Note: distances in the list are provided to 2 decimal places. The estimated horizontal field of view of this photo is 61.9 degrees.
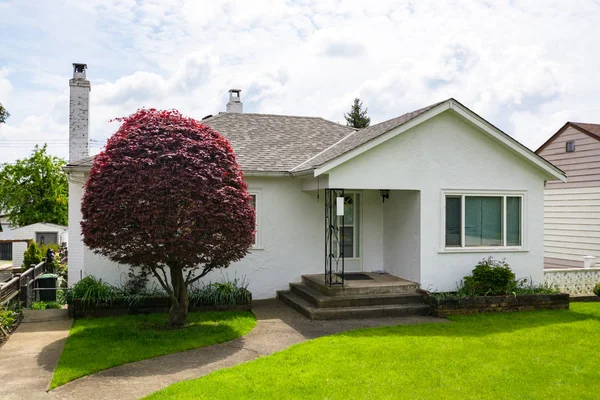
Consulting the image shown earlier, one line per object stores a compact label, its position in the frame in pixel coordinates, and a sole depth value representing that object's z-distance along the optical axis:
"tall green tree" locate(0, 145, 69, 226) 34.91
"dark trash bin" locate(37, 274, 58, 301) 11.66
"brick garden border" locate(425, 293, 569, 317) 10.64
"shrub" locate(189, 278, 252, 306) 10.93
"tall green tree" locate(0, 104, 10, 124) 24.70
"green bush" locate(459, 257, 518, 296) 11.21
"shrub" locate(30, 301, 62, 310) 10.78
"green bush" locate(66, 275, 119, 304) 10.41
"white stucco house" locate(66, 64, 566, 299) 11.39
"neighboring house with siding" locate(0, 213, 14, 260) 29.66
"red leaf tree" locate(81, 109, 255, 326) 8.46
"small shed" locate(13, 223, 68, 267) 27.08
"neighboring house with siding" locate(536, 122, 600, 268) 15.15
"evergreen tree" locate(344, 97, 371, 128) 47.69
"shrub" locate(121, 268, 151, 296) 11.16
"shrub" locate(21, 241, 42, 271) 17.97
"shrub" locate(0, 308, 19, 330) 9.05
